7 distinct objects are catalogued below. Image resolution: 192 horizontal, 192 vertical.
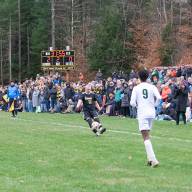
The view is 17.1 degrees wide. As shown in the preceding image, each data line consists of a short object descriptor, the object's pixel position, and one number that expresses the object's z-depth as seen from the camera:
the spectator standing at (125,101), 32.78
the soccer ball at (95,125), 19.91
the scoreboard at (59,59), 45.69
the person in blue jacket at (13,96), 31.90
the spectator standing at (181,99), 25.95
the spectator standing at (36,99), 42.62
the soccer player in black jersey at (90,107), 20.34
